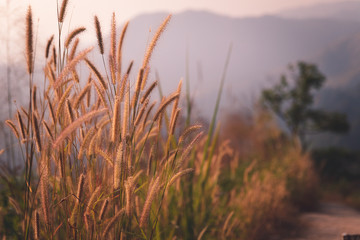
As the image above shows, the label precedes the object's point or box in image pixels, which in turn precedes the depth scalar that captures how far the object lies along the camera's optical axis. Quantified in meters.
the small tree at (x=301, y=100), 22.08
